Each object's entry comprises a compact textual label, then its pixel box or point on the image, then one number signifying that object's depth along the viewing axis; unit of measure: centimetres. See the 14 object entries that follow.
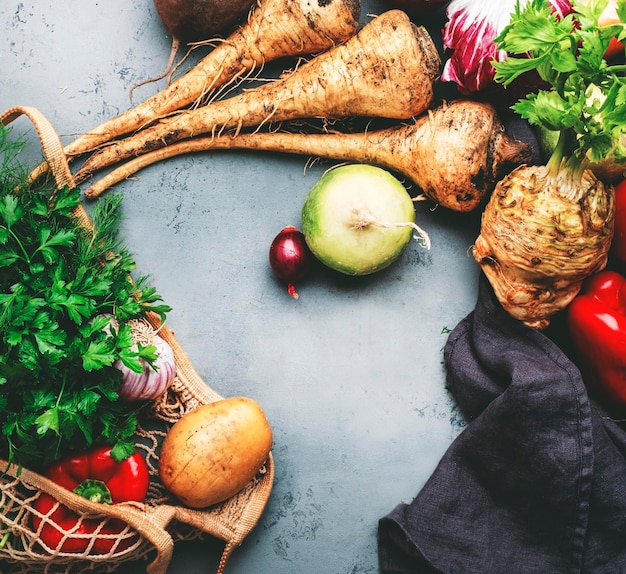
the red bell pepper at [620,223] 136
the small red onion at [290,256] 139
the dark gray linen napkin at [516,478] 133
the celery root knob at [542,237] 127
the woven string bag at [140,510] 121
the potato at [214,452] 126
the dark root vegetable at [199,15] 136
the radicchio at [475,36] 127
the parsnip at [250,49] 138
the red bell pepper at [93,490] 123
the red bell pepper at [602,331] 133
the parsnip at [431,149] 134
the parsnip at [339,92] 135
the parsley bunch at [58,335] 114
